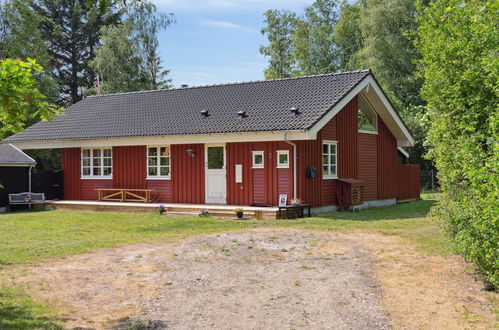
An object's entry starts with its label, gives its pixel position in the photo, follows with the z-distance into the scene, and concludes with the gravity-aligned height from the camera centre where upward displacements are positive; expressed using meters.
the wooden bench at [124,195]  20.42 -0.57
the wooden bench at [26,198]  21.12 -0.69
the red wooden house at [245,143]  17.61 +1.25
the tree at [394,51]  37.66 +8.59
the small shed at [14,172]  21.02 +0.32
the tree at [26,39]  34.34 +8.84
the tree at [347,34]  48.06 +12.49
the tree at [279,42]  54.53 +13.42
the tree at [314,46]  49.41 +11.76
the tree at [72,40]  46.84 +11.82
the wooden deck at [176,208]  16.51 -0.95
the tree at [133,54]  40.97 +9.45
